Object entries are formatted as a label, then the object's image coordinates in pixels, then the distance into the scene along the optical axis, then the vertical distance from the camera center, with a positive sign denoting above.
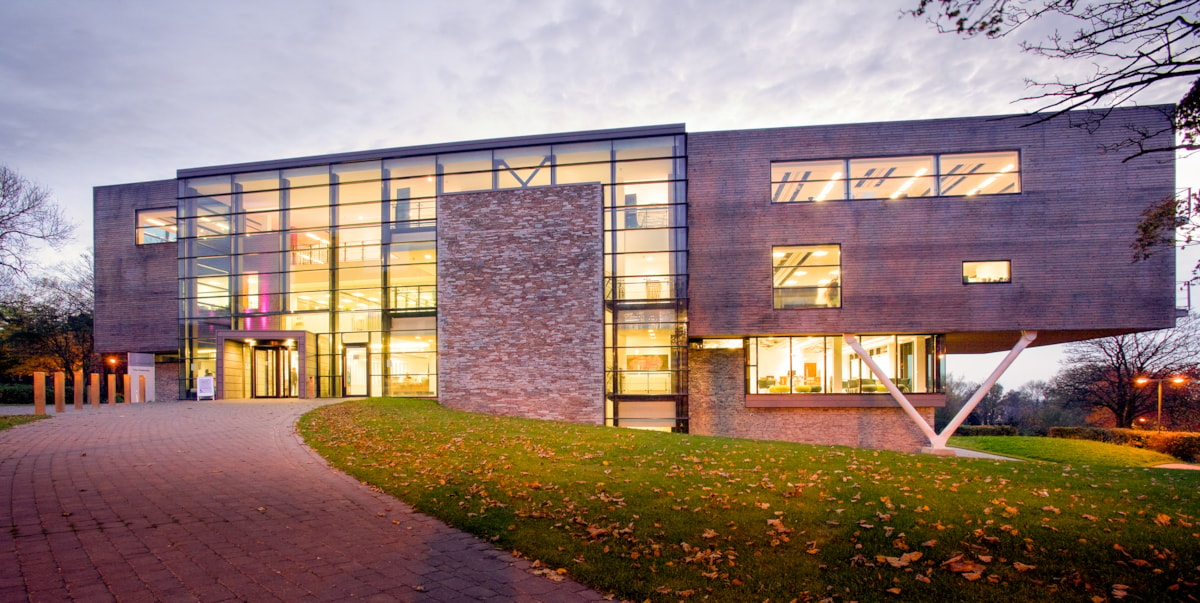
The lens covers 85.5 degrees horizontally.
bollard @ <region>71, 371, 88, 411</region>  21.91 -2.49
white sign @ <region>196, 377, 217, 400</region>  25.98 -2.99
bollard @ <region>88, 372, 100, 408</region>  22.89 -2.70
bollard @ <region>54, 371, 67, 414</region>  19.09 -2.49
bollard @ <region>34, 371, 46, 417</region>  18.64 -2.27
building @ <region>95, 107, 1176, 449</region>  20.16 +1.40
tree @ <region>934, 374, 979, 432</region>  55.67 -9.06
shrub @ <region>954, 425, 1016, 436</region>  35.38 -6.71
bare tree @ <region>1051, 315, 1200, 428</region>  40.06 -3.59
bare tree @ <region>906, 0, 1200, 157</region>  5.72 +2.48
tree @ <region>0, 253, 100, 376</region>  39.38 -0.76
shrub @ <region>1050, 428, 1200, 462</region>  24.53 -5.53
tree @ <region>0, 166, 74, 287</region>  26.48 +4.22
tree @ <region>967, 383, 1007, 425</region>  57.67 -9.32
